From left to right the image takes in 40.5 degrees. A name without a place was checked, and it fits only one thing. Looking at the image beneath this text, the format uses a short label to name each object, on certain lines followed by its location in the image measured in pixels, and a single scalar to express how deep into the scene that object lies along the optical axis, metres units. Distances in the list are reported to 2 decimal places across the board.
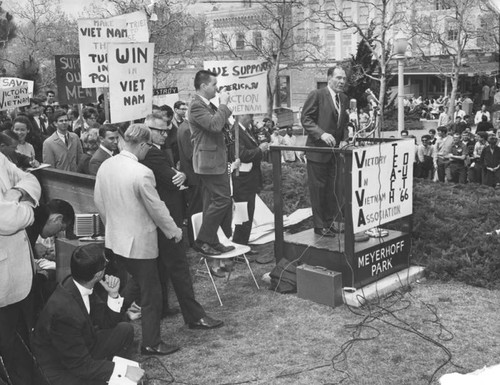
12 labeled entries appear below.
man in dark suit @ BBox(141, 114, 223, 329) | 5.89
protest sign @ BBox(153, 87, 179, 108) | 14.62
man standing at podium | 7.54
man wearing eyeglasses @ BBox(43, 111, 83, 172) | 9.43
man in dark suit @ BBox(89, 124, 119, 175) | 7.67
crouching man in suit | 4.39
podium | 6.75
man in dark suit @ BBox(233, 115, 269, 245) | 8.52
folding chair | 7.00
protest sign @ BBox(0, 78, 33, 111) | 12.44
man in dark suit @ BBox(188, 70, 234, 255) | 7.35
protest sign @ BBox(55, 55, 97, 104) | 10.81
